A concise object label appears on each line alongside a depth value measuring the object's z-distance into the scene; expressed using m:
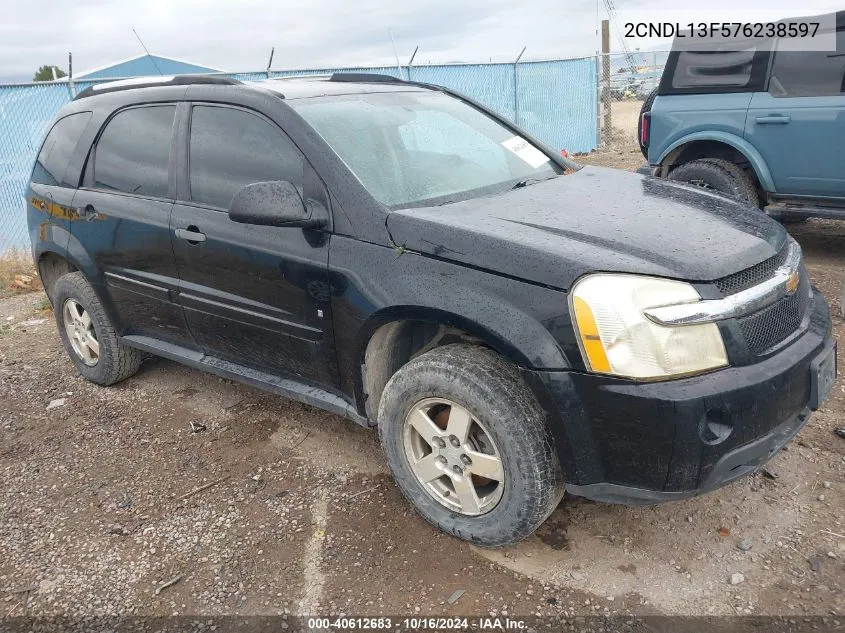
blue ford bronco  5.64
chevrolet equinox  2.26
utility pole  15.10
